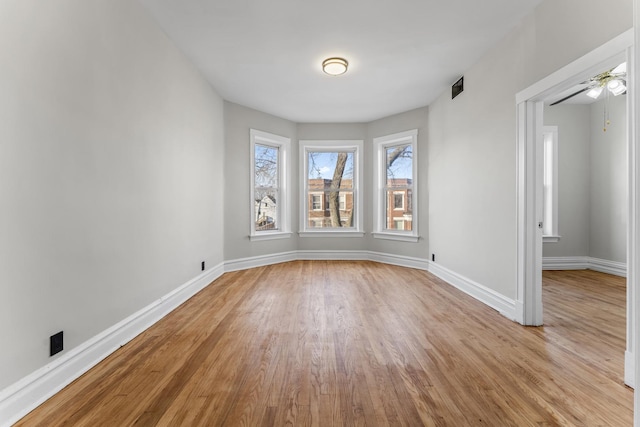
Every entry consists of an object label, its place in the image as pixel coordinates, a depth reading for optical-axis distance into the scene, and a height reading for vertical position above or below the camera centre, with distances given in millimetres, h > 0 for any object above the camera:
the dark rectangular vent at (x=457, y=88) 3693 +1543
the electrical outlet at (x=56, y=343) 1599 -712
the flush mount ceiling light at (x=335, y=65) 3282 +1611
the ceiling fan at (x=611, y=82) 3357 +1499
